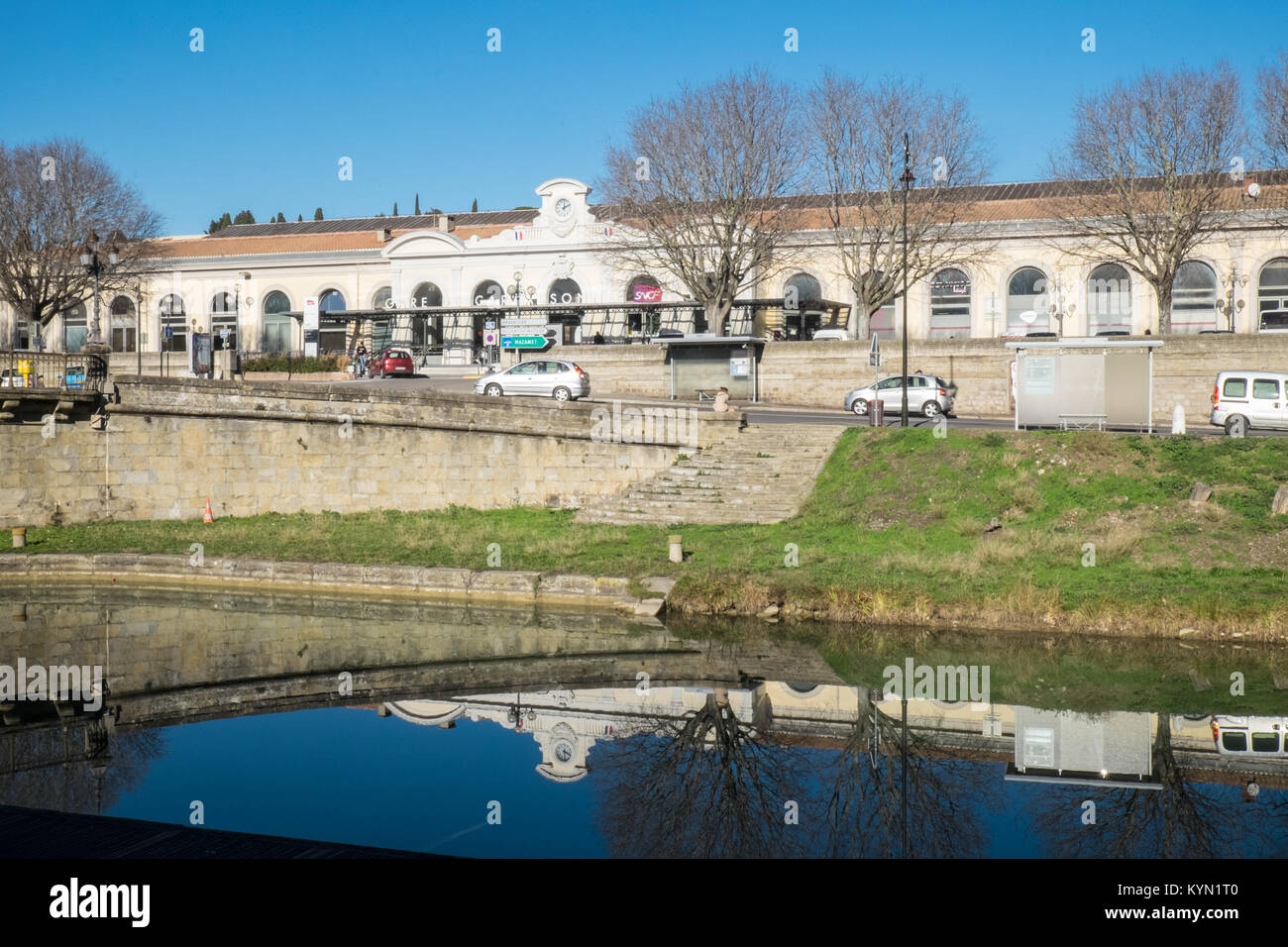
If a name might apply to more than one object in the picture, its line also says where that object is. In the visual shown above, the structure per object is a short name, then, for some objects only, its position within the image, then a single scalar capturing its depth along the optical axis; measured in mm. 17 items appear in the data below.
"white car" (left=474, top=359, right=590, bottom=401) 38156
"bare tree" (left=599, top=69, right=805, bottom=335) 47094
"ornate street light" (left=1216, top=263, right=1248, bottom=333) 49812
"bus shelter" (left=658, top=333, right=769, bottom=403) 40875
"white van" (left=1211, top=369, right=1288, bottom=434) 30609
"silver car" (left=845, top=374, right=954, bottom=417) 38219
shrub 52562
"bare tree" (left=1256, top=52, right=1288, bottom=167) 40156
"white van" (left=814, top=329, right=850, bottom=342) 49491
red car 49969
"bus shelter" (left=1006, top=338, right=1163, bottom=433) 28500
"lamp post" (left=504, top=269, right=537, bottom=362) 56812
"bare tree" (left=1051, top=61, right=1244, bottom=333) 43125
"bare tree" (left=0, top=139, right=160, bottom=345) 52531
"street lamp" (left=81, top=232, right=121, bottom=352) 36219
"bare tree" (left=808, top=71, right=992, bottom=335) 46719
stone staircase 26969
